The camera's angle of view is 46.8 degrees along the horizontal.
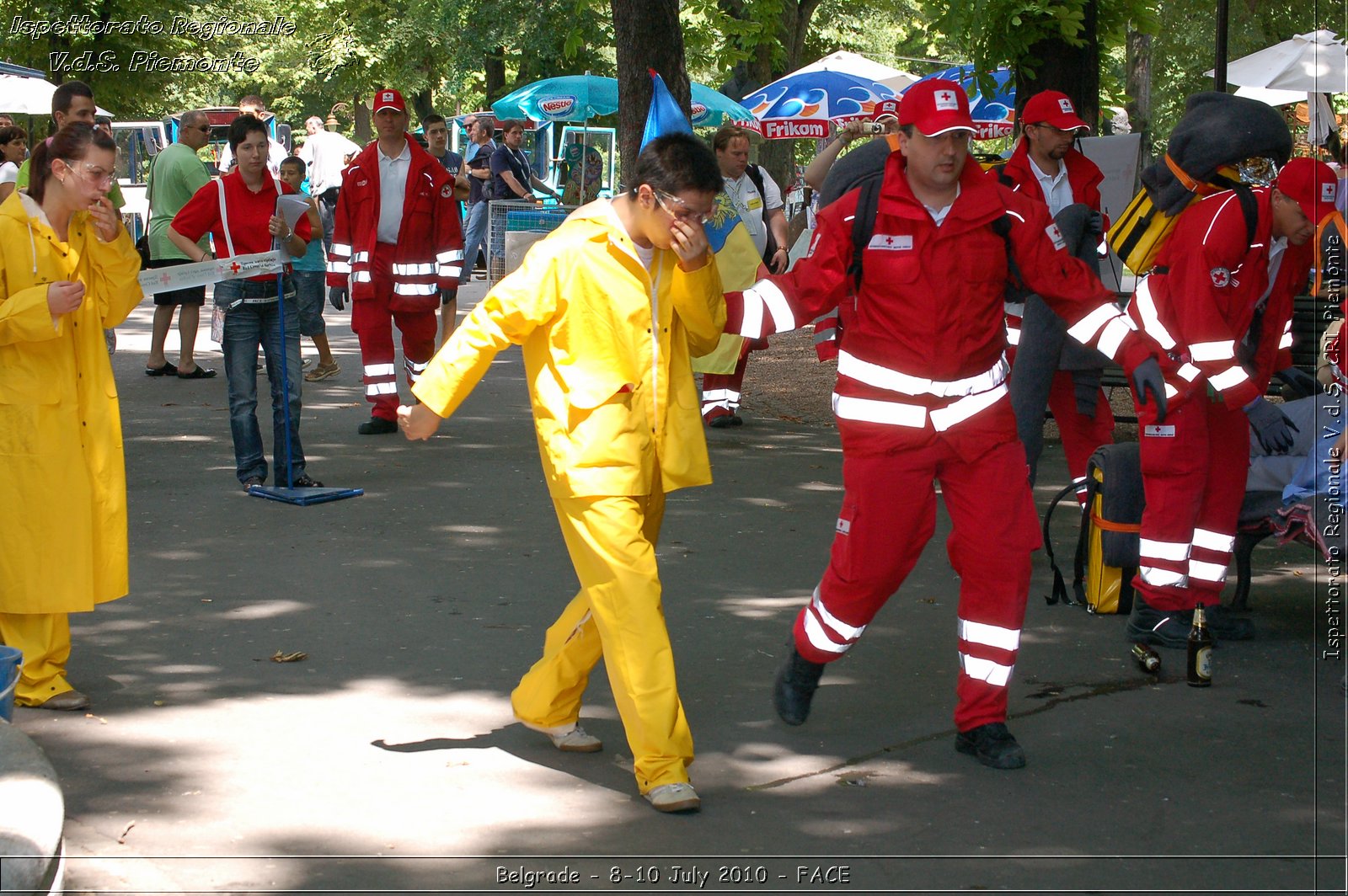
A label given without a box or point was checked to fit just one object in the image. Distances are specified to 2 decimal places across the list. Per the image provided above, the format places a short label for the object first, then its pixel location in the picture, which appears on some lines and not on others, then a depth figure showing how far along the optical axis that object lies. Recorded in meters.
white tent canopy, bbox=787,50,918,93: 23.11
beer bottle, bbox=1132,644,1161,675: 5.88
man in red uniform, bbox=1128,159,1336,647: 5.63
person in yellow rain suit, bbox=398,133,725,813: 4.52
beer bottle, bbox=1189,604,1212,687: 5.70
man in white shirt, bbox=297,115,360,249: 23.09
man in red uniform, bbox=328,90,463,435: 10.84
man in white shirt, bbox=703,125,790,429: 10.90
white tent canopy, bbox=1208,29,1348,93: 19.23
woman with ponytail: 5.37
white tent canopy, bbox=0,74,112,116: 21.55
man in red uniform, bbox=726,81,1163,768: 4.84
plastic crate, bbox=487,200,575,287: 16.81
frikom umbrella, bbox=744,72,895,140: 21.52
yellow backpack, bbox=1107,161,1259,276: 5.96
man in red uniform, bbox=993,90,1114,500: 7.71
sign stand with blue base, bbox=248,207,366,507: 8.70
